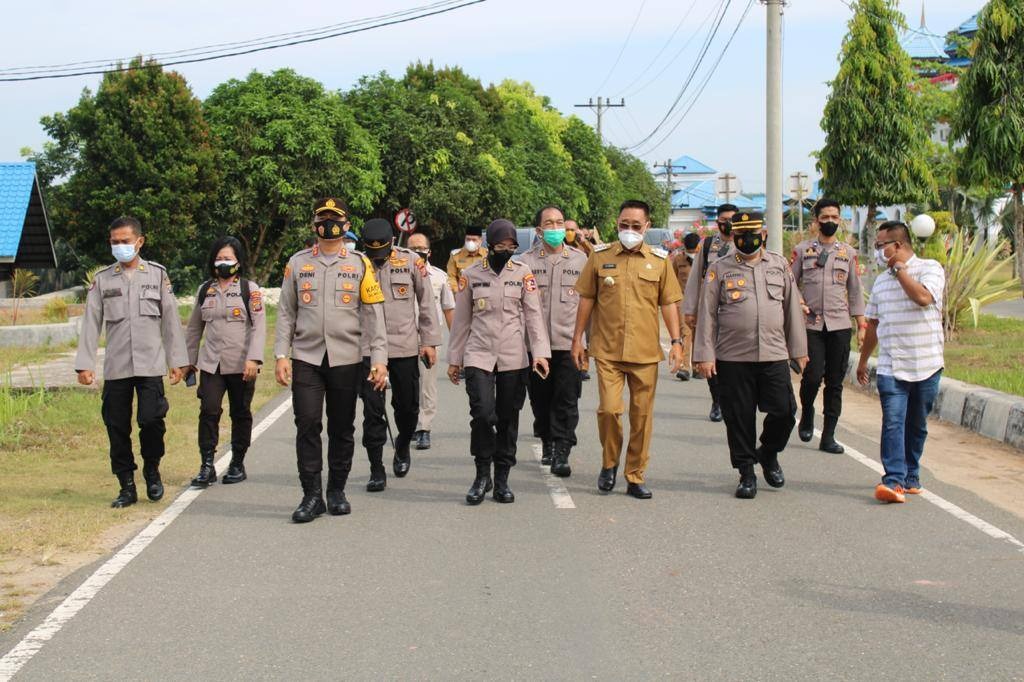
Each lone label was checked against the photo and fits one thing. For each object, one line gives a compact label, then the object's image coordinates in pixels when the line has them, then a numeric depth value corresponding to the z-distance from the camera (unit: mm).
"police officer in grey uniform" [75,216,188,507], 8375
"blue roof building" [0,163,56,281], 27391
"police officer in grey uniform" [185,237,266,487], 9148
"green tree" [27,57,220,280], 32125
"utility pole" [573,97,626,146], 86625
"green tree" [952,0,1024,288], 25469
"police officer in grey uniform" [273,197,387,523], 7879
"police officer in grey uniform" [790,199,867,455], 10492
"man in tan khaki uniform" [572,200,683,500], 8539
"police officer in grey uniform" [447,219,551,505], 8414
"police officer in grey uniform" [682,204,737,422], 9750
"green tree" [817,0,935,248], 28125
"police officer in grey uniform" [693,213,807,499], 8562
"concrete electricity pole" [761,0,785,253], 20234
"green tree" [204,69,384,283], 37219
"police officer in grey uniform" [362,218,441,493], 9312
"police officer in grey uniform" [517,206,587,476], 9531
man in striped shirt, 8281
